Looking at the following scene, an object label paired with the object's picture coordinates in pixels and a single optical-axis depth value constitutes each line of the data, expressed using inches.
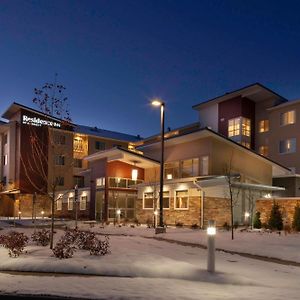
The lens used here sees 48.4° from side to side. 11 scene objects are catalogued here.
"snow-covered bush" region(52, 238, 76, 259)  341.6
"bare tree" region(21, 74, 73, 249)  448.1
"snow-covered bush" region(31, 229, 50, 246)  423.1
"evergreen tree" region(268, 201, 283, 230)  735.2
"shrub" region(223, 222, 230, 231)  765.1
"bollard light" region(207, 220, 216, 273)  296.8
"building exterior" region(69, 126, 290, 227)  894.8
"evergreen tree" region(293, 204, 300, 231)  686.9
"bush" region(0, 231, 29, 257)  358.2
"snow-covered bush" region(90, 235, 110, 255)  362.6
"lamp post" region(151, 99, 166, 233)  663.7
